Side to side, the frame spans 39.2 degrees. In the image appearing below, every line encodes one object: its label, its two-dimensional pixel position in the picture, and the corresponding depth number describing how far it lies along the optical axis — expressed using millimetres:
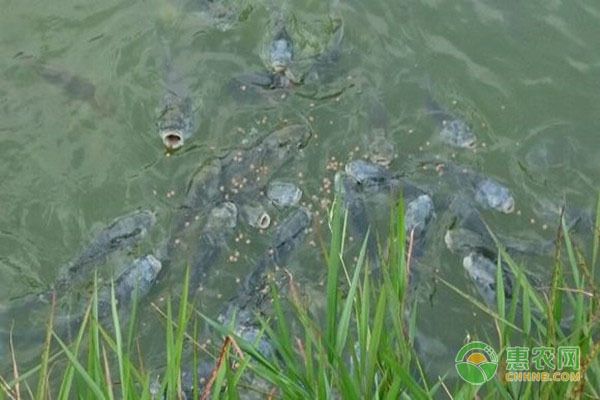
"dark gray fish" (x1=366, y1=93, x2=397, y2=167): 4855
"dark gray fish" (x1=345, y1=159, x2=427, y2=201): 4742
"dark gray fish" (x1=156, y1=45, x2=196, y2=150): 4965
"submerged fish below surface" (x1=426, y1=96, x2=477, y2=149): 4957
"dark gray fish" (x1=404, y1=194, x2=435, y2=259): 4566
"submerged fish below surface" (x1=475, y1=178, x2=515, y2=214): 4703
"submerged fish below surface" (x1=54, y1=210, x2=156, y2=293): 4516
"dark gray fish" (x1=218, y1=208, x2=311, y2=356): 4234
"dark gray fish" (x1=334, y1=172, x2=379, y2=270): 4602
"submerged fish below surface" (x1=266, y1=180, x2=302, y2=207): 4707
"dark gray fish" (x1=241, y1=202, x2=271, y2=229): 4633
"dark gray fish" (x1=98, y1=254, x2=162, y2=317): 4395
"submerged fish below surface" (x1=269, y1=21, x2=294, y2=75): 5199
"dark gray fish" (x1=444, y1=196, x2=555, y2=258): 4527
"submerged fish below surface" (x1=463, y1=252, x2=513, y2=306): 4395
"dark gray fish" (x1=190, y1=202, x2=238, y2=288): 4520
